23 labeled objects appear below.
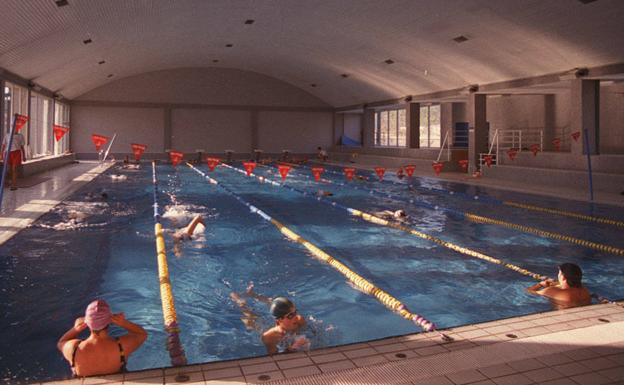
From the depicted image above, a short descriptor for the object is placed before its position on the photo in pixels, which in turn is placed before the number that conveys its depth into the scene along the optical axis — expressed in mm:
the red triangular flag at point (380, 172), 14946
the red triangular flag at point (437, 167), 18275
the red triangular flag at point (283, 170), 13086
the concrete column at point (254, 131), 29953
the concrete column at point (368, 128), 28203
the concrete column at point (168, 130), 28297
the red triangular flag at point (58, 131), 13750
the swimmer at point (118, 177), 15978
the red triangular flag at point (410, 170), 16594
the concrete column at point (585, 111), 14328
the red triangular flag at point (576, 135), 14469
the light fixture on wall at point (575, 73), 13758
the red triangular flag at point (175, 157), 17903
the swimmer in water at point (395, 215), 8766
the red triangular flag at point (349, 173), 15094
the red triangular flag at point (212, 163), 17328
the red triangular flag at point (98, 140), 15476
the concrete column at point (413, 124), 23672
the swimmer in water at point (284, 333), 3451
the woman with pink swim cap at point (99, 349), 2768
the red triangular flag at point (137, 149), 20988
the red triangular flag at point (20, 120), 5494
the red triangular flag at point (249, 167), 14298
